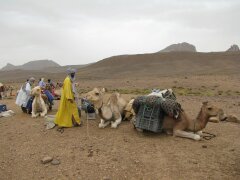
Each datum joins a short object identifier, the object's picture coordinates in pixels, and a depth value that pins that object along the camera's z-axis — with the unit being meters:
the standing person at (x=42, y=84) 14.41
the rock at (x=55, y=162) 7.50
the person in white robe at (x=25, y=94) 12.84
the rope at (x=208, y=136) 8.68
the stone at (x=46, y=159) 7.61
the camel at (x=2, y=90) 19.64
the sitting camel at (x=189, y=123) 8.53
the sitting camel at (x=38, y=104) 12.22
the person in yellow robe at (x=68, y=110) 10.23
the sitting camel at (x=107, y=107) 9.54
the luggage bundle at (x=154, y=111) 8.69
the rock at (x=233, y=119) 10.51
